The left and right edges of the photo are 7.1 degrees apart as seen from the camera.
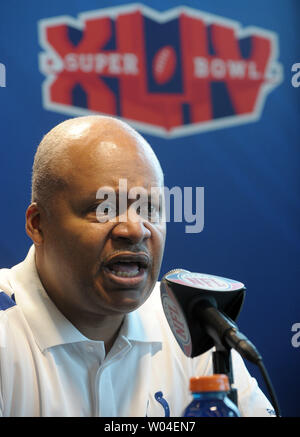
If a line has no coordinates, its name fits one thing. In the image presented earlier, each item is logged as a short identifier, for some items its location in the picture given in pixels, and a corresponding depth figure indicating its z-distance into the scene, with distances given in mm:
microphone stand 2591
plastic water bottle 2529
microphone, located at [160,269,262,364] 2596
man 2790
